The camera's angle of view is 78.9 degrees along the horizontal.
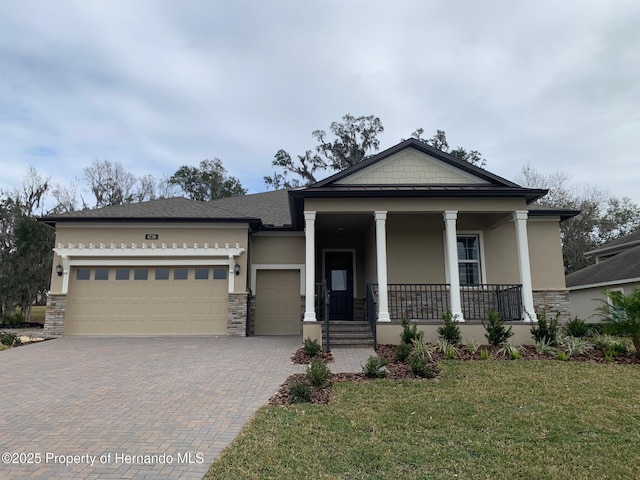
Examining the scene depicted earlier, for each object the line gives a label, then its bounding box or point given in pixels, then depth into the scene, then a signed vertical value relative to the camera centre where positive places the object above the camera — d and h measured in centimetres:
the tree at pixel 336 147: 2980 +1138
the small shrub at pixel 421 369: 628 -116
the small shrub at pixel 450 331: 866 -77
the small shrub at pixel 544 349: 807 -110
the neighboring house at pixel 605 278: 1550 +75
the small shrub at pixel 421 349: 753 -107
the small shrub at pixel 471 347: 805 -106
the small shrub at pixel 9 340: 1026 -109
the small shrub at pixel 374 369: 632 -117
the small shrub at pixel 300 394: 514 -128
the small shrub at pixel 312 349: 804 -107
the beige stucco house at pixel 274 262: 1098 +106
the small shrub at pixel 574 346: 781 -103
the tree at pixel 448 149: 2827 +1076
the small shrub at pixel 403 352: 734 -104
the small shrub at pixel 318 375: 571 -114
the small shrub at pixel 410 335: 834 -82
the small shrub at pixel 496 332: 856 -78
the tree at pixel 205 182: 2939 +872
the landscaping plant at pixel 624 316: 755 -41
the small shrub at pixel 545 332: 843 -78
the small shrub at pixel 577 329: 879 -75
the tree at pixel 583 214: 2680 +583
